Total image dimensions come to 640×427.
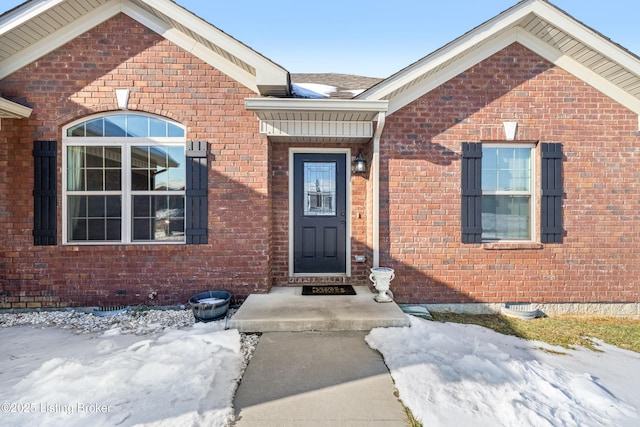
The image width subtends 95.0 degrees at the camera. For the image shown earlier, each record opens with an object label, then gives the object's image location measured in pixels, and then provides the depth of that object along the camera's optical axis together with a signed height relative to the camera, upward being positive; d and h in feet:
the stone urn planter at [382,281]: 14.06 -3.23
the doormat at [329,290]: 15.47 -4.14
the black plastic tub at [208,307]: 13.19 -4.25
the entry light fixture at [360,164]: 16.44 +2.81
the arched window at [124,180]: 15.07 +1.77
